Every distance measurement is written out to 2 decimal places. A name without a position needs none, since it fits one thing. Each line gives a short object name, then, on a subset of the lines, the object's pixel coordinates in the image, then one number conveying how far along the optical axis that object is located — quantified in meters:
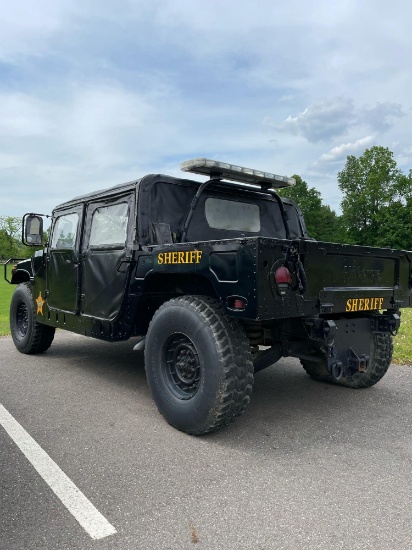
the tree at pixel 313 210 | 47.31
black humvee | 3.38
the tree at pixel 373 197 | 44.97
